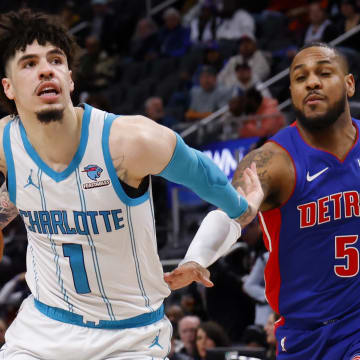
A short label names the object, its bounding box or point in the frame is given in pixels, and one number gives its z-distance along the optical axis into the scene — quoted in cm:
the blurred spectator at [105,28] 1603
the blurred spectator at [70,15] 1742
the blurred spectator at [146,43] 1525
